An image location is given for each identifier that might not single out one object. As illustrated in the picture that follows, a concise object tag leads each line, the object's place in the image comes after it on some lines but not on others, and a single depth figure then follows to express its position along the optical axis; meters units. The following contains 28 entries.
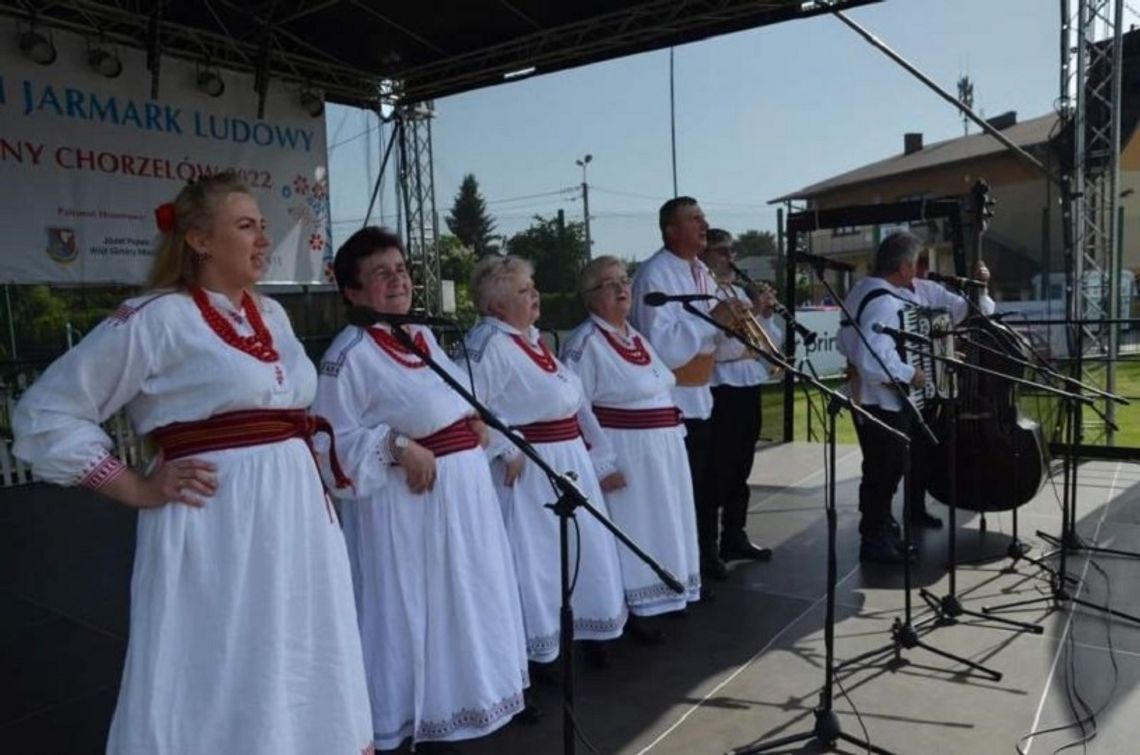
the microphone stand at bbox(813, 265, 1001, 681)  3.36
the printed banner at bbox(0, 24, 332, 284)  6.02
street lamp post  13.91
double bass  4.78
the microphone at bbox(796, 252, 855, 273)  3.60
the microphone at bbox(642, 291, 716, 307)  3.06
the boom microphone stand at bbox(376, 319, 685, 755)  1.92
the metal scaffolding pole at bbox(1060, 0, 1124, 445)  7.29
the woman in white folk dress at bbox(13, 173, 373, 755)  1.88
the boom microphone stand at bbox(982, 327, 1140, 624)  3.94
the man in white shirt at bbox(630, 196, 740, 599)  4.04
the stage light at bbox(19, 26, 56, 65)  5.82
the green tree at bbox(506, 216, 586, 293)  13.18
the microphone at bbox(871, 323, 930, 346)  3.51
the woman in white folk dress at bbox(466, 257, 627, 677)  3.17
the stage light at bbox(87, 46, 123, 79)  6.21
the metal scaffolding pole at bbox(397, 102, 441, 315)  8.26
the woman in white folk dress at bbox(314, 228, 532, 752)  2.63
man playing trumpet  4.70
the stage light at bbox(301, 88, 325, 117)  7.55
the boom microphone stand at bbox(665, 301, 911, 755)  2.70
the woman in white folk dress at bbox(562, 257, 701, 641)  3.65
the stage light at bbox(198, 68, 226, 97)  6.84
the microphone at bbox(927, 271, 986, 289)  4.75
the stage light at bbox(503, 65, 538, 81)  7.26
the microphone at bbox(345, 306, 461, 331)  1.95
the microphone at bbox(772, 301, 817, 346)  3.36
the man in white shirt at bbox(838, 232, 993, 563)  4.53
